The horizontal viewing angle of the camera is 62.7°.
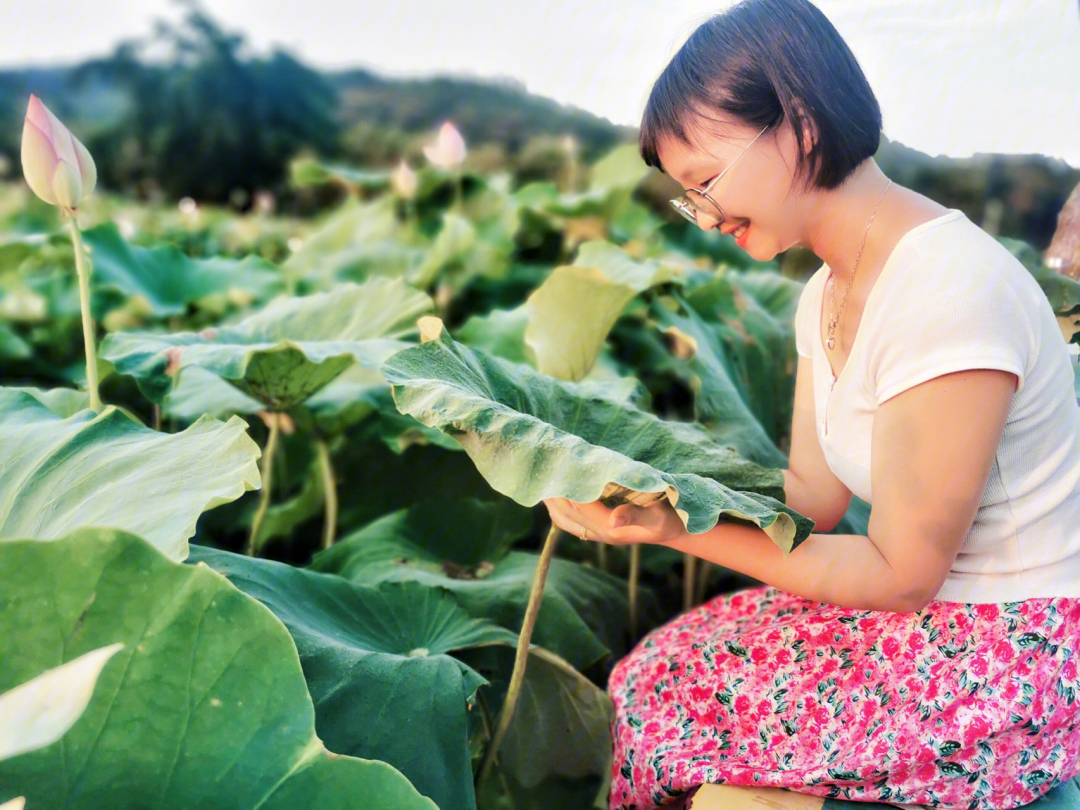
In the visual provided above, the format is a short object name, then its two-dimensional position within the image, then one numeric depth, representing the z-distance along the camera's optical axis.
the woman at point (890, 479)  0.71
